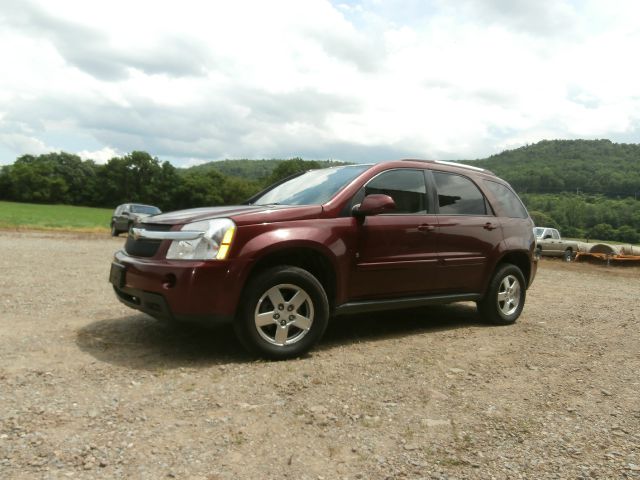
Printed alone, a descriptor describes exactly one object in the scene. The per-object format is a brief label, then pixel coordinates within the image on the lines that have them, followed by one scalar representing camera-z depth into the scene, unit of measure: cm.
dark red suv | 369
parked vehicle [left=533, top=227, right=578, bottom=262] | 2595
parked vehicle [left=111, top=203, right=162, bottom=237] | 2131
